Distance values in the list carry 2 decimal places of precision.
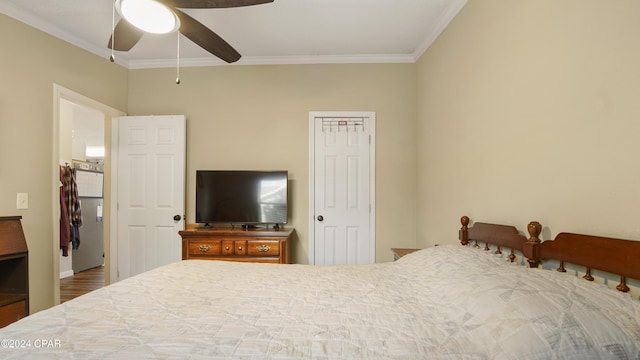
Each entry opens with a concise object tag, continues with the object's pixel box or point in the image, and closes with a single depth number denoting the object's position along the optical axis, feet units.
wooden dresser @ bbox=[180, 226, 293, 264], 8.82
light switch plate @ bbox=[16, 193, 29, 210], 7.27
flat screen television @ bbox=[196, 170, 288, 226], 9.49
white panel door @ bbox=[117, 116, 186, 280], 10.06
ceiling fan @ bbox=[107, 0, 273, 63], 5.15
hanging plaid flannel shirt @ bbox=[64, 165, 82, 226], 13.33
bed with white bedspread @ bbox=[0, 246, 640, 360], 2.35
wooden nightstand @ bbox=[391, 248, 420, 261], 8.07
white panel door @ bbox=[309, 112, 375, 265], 10.07
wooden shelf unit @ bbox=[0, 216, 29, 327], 6.36
